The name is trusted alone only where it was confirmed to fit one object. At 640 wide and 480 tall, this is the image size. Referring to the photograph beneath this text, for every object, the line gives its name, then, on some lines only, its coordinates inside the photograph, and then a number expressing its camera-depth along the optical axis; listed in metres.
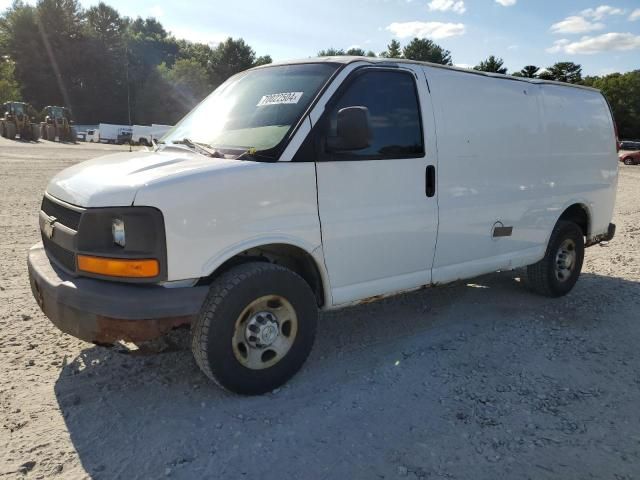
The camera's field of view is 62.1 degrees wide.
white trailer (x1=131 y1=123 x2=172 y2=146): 42.27
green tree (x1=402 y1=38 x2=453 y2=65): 78.56
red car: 36.97
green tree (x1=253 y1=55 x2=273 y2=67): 81.05
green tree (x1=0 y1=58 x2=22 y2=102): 55.19
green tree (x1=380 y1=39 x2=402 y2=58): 80.28
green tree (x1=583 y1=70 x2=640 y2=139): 66.06
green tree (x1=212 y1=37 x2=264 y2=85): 77.56
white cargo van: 2.99
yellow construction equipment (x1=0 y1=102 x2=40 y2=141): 34.44
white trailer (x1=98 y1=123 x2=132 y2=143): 45.38
